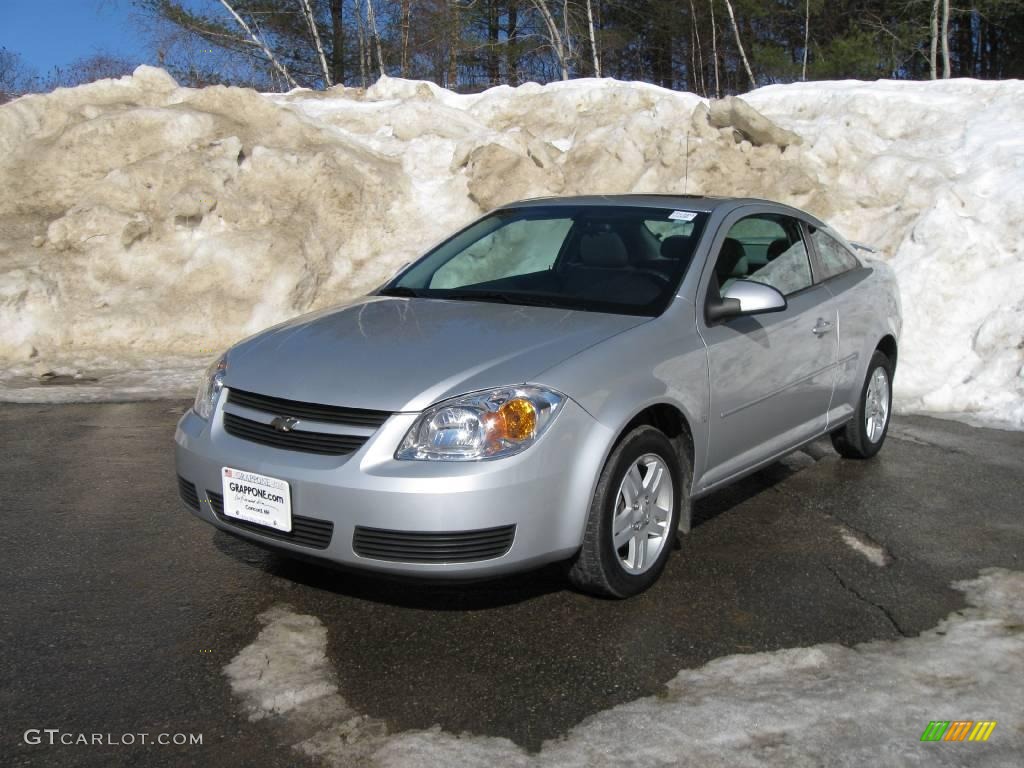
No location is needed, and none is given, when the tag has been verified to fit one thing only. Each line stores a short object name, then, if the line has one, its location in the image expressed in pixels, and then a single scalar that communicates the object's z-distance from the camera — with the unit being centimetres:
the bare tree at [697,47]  2691
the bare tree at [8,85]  2525
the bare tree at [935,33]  2223
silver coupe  341
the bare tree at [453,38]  2458
